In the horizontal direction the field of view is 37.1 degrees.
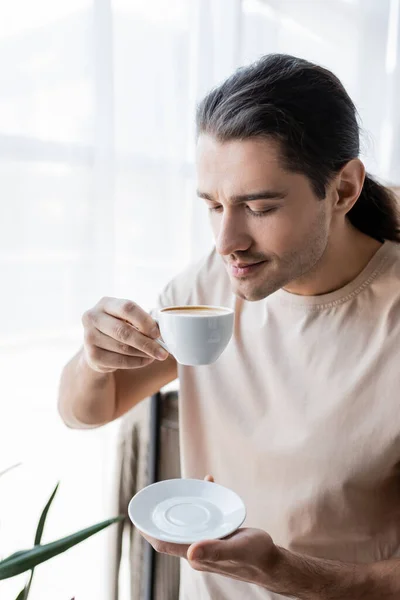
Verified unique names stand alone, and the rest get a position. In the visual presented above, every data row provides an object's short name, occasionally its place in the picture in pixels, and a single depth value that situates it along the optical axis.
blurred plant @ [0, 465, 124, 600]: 0.50
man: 0.94
